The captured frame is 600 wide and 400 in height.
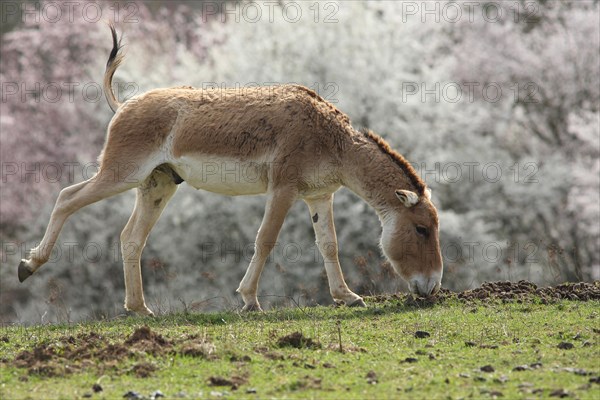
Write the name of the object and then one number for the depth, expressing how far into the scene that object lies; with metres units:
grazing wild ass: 19.97
